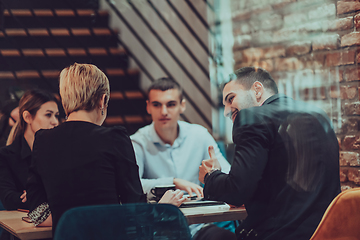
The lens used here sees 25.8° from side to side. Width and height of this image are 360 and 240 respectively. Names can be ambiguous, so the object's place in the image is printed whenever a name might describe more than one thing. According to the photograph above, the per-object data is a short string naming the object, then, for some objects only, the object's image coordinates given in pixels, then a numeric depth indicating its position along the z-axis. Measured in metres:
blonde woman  2.56
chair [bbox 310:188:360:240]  2.54
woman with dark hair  2.96
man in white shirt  3.27
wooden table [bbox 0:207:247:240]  2.57
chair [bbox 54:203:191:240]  1.87
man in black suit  2.59
